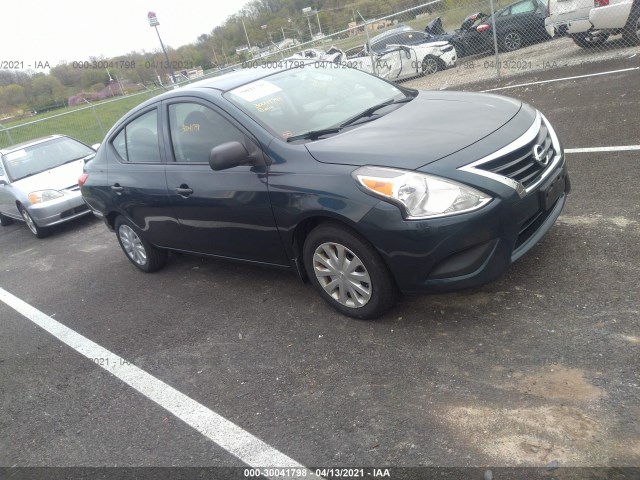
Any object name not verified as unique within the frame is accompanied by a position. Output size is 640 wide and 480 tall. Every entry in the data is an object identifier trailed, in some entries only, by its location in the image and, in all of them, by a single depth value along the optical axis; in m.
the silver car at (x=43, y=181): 8.21
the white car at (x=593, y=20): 9.90
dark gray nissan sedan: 3.07
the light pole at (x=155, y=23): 21.48
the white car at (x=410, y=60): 14.52
